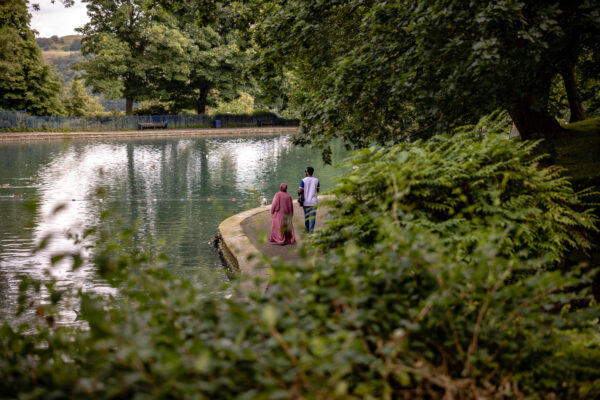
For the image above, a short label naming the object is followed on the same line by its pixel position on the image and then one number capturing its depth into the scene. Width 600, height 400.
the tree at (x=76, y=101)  75.06
